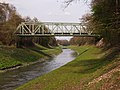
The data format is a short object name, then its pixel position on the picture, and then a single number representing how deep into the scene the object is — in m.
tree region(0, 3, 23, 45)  78.62
